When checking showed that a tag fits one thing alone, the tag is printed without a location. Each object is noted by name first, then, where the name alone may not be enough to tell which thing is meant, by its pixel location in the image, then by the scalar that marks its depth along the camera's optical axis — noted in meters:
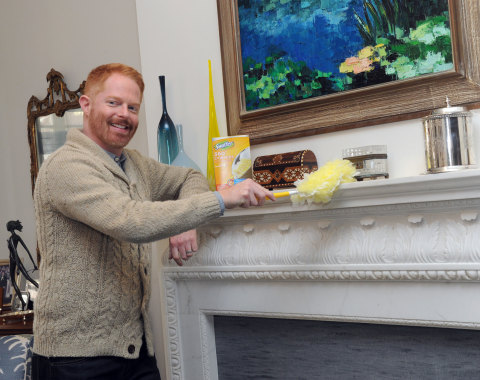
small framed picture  3.21
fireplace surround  1.64
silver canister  1.61
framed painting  1.74
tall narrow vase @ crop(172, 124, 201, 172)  2.29
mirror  3.12
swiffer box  2.05
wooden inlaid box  1.94
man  1.61
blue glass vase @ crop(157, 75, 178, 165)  2.33
